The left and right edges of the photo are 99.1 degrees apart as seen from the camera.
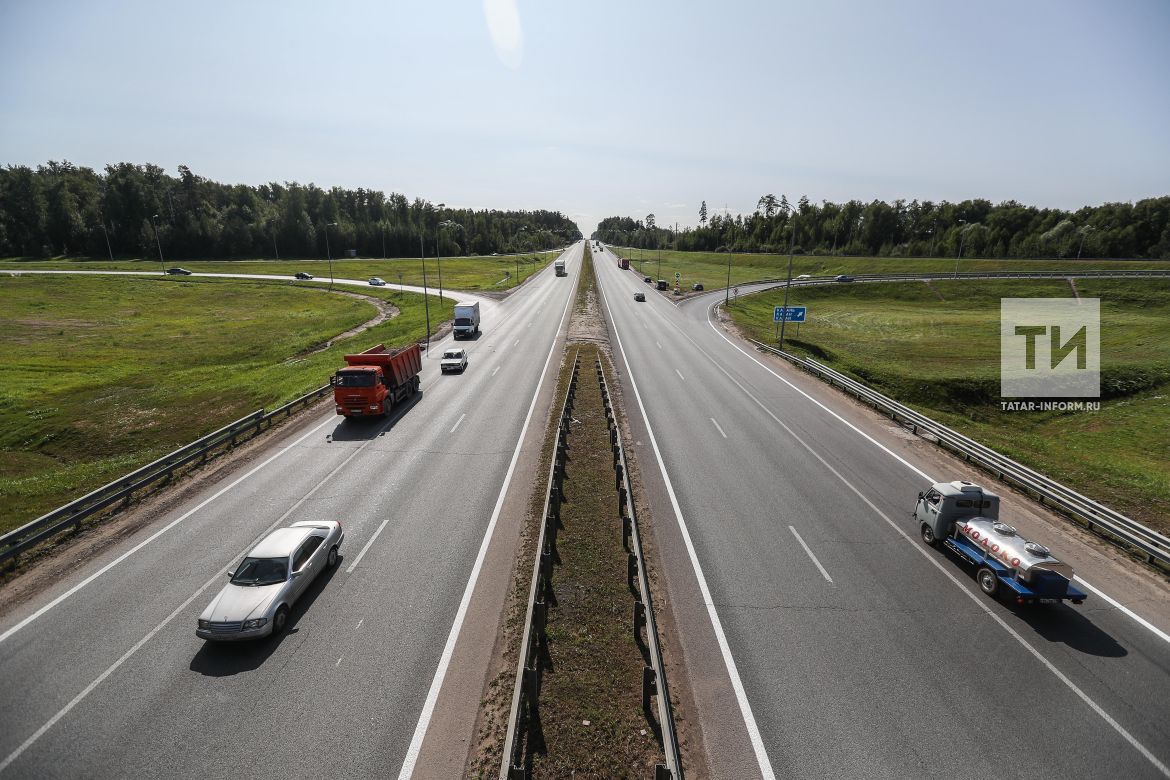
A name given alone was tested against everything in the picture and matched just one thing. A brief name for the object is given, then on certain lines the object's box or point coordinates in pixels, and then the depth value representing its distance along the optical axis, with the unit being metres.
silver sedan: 11.84
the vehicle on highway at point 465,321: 52.28
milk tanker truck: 12.83
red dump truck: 27.30
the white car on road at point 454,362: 38.69
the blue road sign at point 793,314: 44.25
